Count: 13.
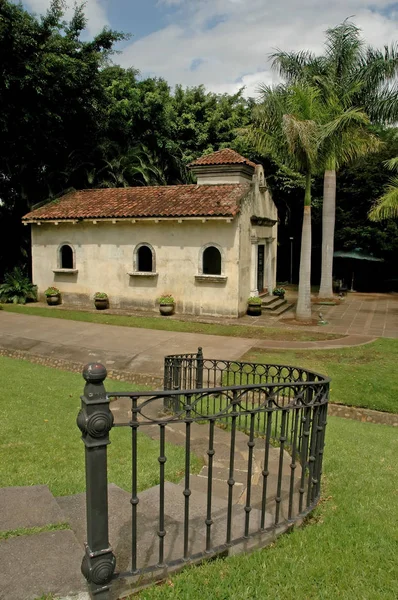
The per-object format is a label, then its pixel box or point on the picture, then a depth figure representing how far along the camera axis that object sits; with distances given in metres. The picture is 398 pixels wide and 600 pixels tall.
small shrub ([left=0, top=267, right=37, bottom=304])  19.67
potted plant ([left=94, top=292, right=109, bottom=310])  18.38
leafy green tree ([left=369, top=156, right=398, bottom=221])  15.71
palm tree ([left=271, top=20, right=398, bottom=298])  19.11
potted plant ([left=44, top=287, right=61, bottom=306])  19.23
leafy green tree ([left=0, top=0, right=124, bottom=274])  17.19
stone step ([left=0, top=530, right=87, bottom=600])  2.33
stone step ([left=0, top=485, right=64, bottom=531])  3.06
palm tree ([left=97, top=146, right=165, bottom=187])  22.62
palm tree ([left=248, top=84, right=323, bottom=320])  13.98
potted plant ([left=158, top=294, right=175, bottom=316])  17.14
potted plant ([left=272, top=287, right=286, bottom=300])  19.92
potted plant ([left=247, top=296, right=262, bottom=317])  16.95
